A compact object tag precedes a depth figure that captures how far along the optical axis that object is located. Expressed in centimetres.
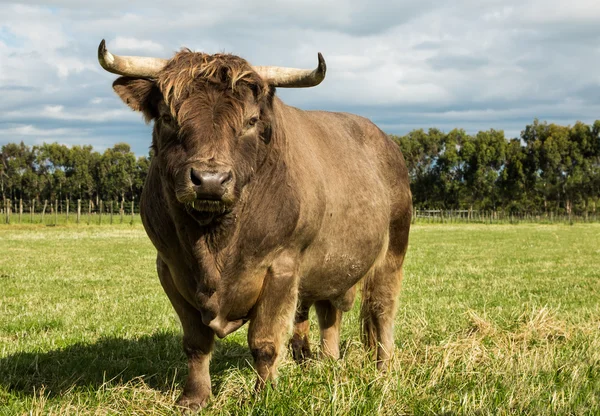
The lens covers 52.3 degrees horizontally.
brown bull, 387
